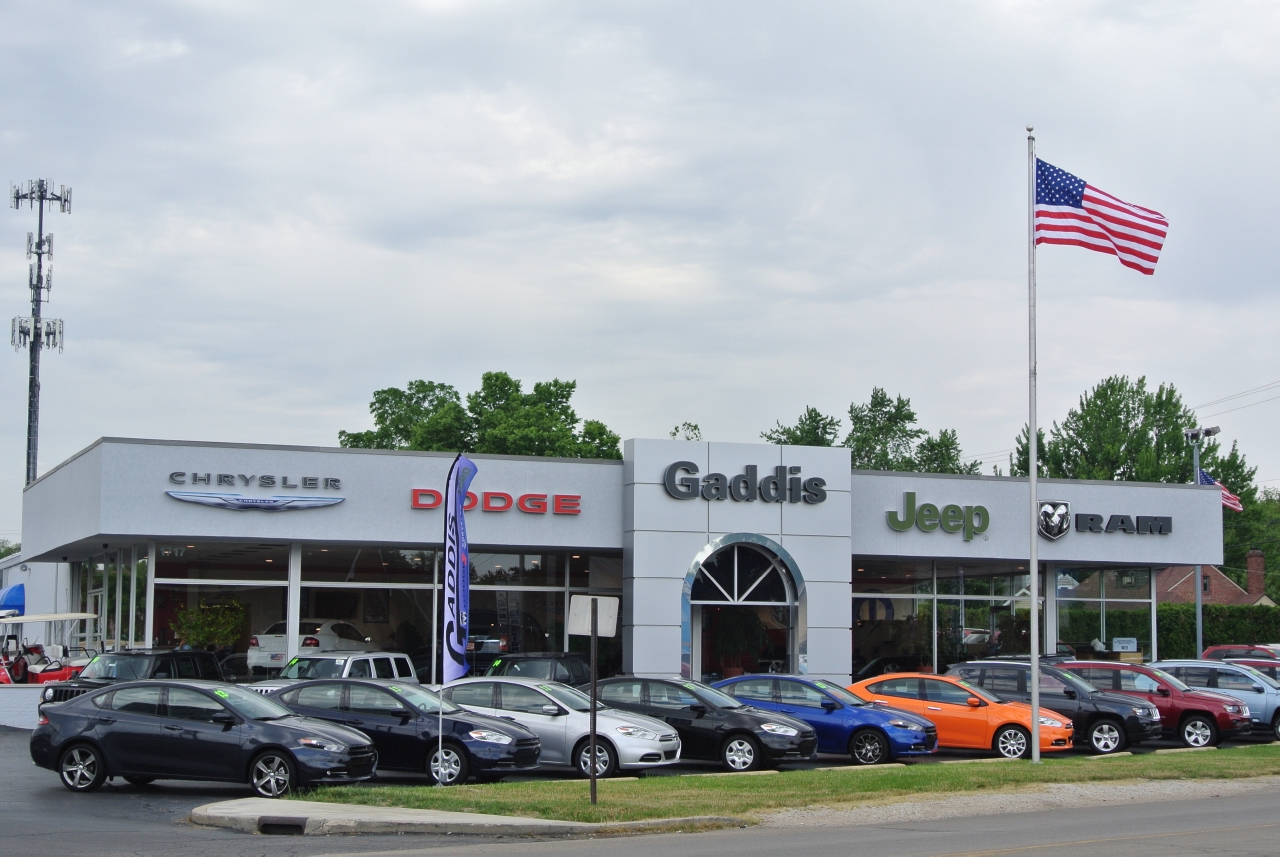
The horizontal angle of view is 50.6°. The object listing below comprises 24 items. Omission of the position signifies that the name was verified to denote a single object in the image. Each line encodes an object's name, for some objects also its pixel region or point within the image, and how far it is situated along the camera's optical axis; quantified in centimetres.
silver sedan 1952
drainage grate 1432
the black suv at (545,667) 2439
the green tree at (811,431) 7888
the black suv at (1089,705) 2352
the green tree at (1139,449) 7206
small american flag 3928
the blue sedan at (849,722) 2166
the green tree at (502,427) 6084
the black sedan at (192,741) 1683
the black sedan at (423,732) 1862
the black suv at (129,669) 2288
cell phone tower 5659
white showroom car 2942
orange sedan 2262
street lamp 4028
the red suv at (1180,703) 2491
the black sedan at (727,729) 2066
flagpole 2070
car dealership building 2847
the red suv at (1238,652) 3553
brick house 7506
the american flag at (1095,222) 2119
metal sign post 1585
